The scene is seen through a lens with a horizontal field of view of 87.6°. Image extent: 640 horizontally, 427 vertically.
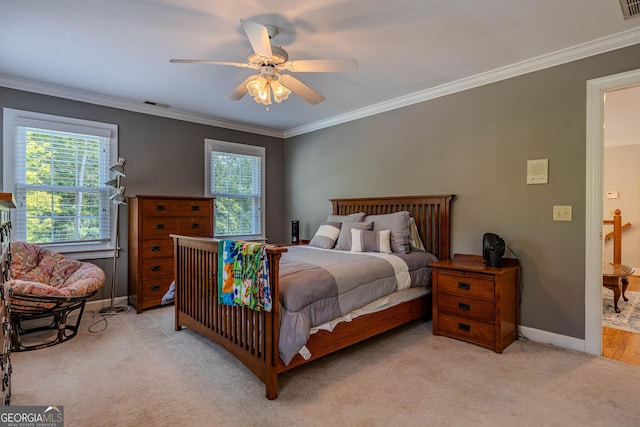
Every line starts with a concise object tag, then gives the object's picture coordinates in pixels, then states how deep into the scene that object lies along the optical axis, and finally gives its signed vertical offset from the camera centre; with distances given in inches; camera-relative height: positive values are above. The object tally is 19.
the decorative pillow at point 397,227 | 132.8 -6.3
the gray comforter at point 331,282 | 80.7 -21.1
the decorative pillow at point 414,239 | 140.2 -11.9
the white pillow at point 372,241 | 132.3 -12.0
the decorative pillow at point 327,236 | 149.5 -11.1
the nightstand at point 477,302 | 104.4 -29.8
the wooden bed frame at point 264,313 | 79.5 -31.0
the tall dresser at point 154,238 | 144.9 -12.4
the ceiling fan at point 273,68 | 80.6 +38.2
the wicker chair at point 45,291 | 104.7 -26.7
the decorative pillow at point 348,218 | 154.4 -3.0
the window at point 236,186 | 187.5 +14.4
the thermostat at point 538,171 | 111.9 +13.9
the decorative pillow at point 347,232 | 142.3 -9.0
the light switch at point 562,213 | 107.1 -0.2
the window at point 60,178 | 132.0 +13.4
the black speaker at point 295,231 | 202.1 -12.0
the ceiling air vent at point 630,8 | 81.2 +51.4
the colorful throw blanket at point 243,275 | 79.4 -16.5
